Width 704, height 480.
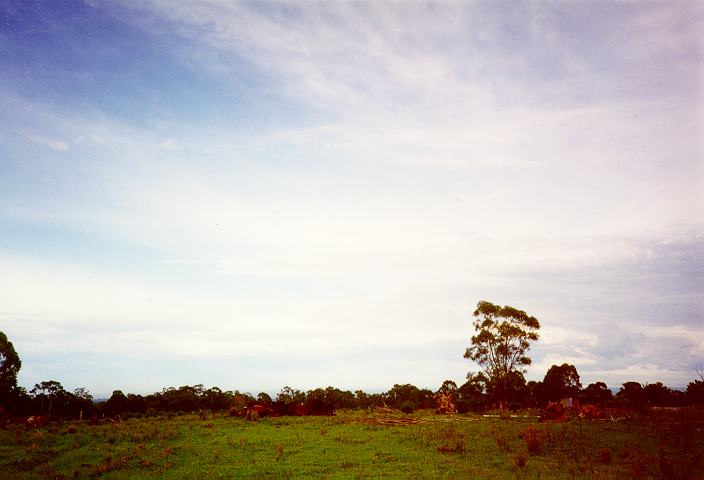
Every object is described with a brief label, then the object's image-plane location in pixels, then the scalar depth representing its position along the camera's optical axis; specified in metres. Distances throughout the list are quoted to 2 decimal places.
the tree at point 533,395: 62.50
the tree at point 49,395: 55.53
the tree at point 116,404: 60.00
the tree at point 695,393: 48.12
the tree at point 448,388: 73.46
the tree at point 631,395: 49.20
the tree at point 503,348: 60.31
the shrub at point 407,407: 61.09
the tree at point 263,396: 75.83
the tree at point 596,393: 59.22
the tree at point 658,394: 54.05
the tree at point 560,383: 62.81
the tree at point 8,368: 55.86
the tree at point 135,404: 62.64
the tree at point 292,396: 73.44
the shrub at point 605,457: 18.76
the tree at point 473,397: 60.09
